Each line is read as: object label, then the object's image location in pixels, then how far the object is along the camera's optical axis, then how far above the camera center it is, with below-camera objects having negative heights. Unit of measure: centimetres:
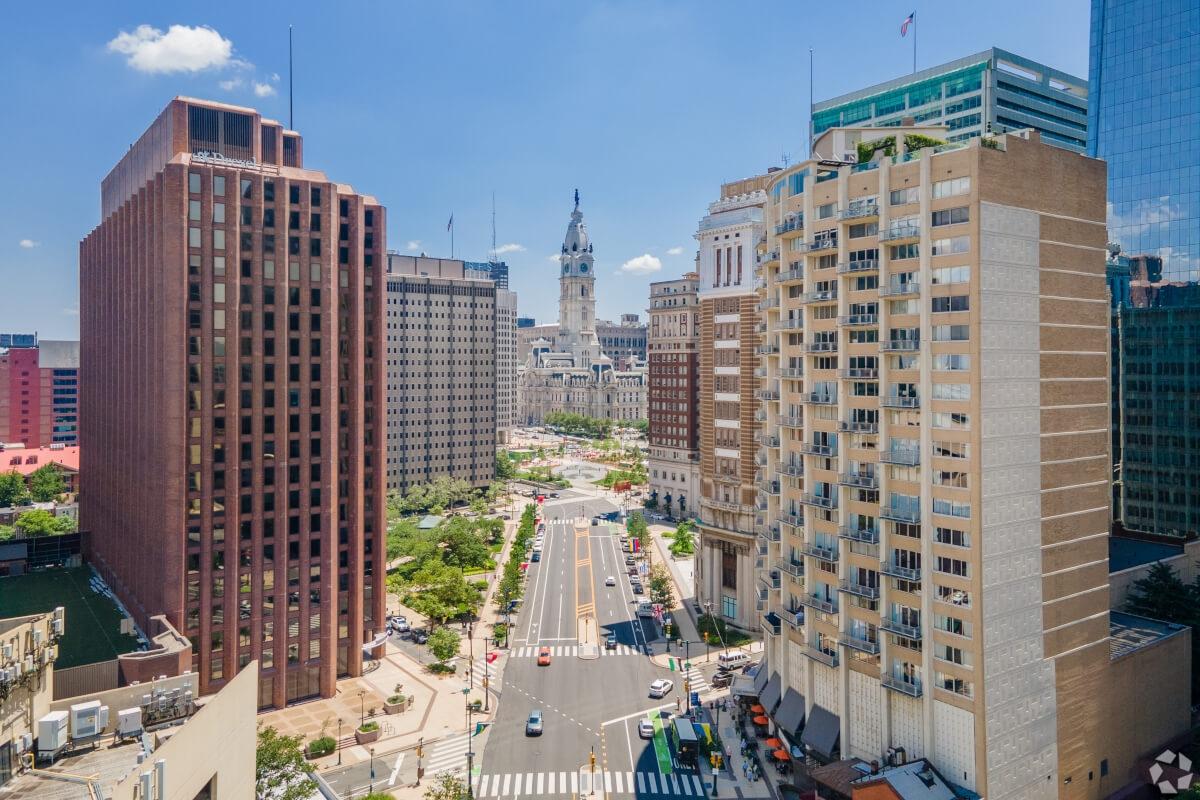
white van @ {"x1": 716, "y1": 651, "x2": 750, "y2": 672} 9044 -3121
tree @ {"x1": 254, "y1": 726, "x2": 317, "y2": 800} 5375 -2679
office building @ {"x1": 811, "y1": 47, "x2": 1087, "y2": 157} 13588 +5541
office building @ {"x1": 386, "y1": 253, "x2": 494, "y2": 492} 18312 +598
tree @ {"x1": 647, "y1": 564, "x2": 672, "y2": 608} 11062 -2778
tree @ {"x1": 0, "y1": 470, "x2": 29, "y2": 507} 16000 -1919
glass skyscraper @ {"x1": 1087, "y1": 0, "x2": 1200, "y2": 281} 11356 +4161
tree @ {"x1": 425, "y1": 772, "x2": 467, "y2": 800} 5738 -2957
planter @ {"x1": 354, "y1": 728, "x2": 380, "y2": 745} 7250 -3181
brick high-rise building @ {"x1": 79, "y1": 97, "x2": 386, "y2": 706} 7631 -48
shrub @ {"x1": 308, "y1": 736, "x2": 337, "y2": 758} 6919 -3124
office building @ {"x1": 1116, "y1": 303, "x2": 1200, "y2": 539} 11194 -362
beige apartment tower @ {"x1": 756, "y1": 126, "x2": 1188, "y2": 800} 5512 -599
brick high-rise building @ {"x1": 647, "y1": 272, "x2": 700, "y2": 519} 15012 -3
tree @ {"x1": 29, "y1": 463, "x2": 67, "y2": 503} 16425 -1839
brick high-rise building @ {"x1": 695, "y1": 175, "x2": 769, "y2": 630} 10088 -71
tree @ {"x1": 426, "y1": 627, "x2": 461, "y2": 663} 8956 -2889
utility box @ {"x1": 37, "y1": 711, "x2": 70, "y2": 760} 2990 -1306
